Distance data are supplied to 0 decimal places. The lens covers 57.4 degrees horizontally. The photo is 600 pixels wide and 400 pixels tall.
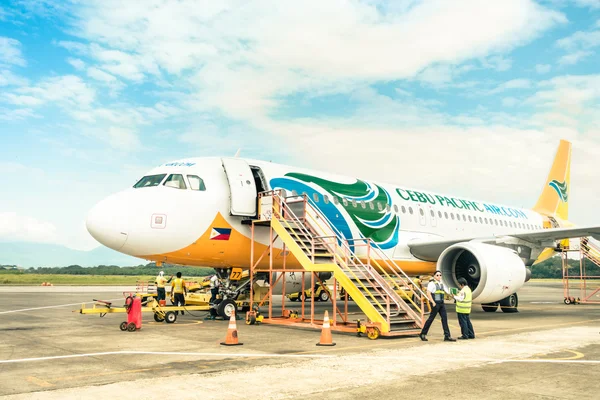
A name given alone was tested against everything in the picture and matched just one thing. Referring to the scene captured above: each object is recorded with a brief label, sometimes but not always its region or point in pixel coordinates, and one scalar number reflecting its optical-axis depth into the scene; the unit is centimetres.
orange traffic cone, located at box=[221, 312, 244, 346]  1061
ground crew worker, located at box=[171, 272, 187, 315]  1703
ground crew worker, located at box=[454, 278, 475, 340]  1202
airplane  1411
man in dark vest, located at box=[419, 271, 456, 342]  1169
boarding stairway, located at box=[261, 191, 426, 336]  1245
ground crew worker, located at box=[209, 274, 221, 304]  1695
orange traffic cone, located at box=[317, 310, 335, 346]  1076
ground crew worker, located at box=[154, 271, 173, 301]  1792
